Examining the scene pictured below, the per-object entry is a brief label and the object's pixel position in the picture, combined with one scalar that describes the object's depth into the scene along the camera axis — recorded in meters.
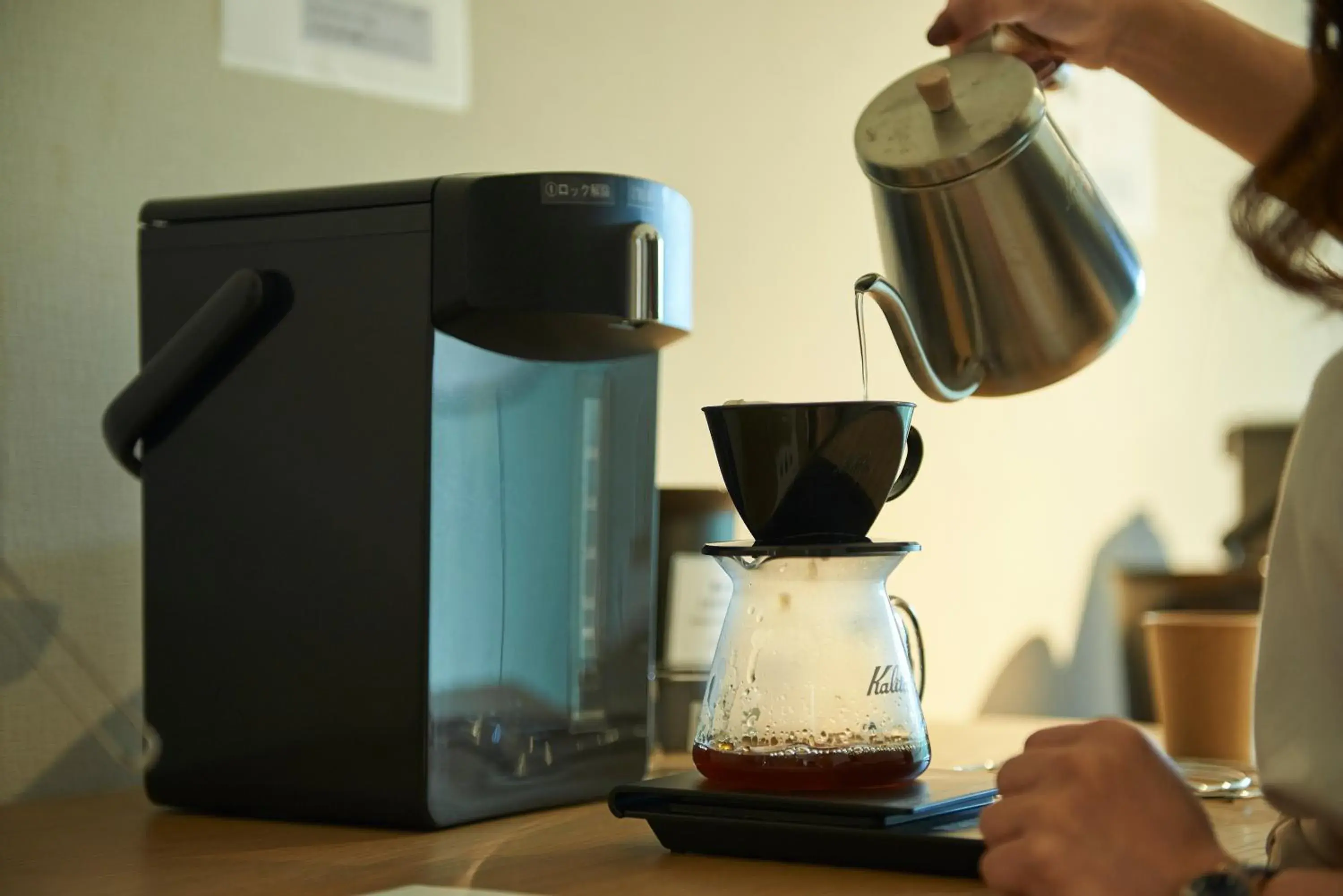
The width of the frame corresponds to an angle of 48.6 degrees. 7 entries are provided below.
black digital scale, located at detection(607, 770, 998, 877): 0.66
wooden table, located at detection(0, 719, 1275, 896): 0.65
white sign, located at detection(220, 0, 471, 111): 1.04
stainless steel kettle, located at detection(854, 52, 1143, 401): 0.83
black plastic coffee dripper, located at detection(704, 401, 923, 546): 0.73
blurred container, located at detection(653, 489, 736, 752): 1.11
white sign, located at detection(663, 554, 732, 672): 1.11
